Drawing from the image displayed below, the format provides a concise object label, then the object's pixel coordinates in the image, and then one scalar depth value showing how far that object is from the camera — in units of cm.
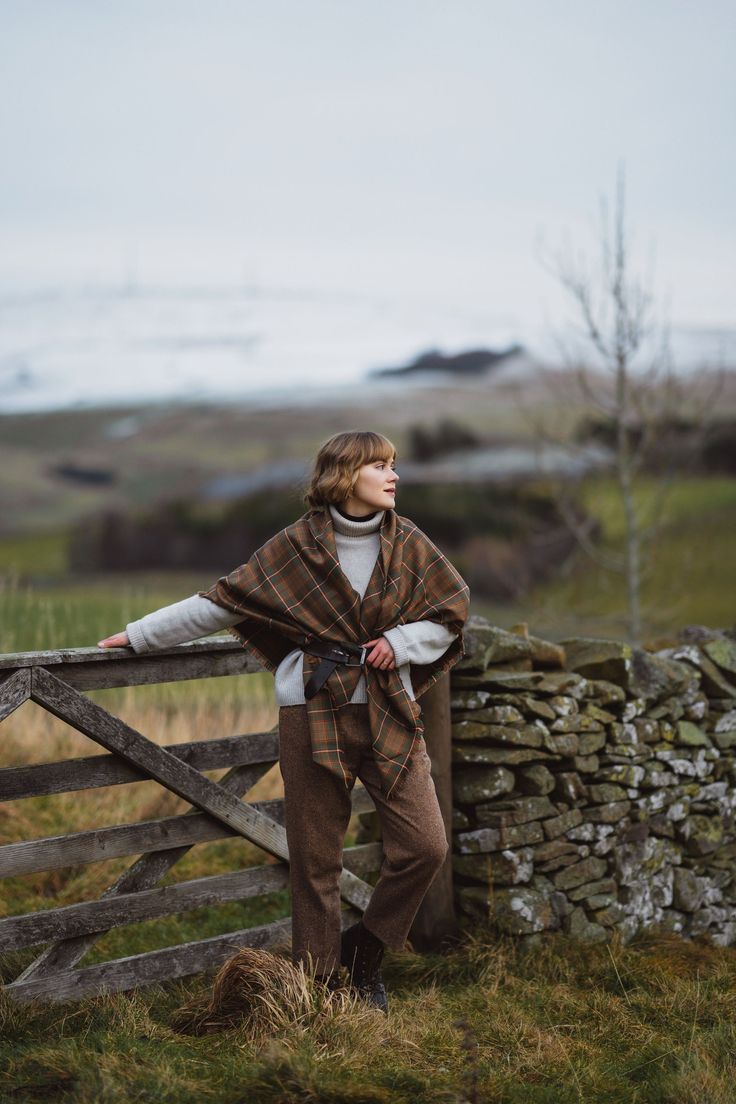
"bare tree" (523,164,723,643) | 1126
